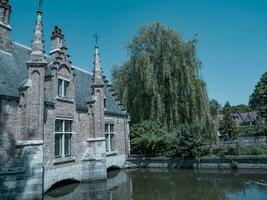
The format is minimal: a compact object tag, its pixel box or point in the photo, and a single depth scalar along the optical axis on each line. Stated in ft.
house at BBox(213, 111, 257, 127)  235.09
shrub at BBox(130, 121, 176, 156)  68.54
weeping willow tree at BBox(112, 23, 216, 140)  74.90
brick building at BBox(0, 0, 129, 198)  35.22
